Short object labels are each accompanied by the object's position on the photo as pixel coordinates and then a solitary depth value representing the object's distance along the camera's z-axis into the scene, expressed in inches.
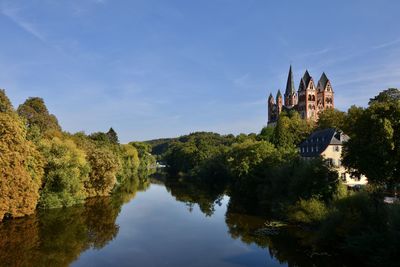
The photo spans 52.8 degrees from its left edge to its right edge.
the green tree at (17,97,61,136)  2773.4
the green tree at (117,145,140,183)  4604.8
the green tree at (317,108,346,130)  3245.6
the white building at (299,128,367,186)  2370.7
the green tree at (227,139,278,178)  2346.2
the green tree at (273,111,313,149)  3388.3
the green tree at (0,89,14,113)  1947.6
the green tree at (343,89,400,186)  1311.5
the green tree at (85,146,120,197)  2397.9
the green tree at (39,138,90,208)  1918.1
